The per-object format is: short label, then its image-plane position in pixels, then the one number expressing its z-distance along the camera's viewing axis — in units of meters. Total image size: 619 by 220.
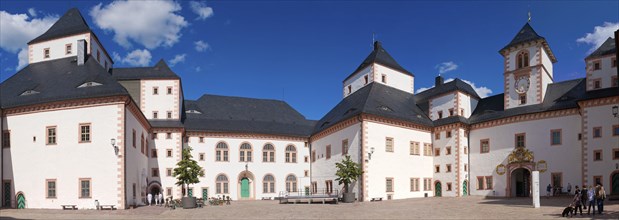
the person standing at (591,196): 23.80
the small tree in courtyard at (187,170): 37.56
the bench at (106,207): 31.17
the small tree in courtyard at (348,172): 40.50
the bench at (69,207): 31.26
